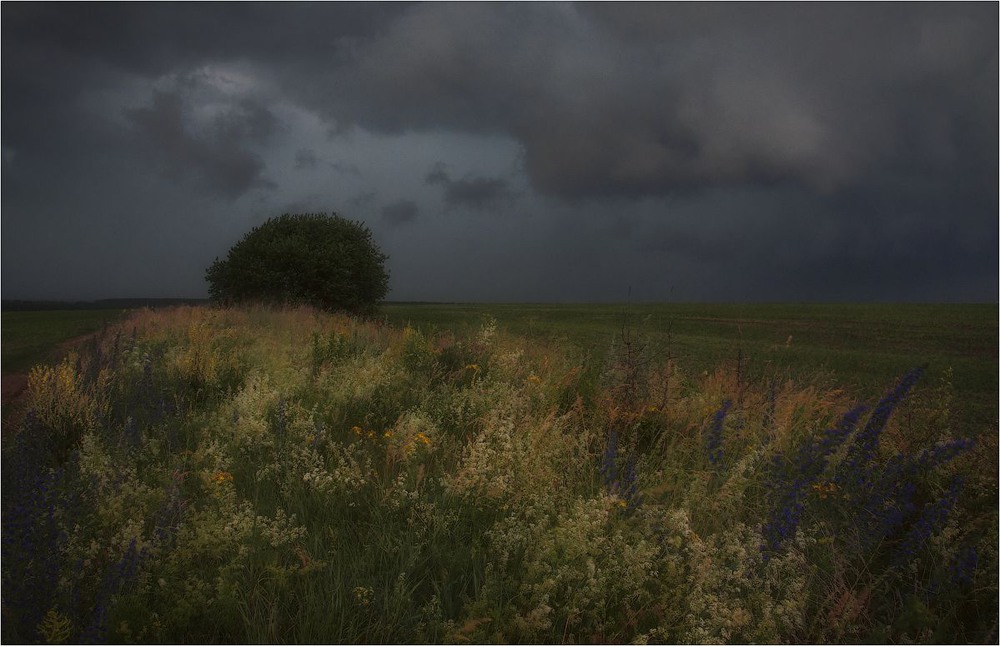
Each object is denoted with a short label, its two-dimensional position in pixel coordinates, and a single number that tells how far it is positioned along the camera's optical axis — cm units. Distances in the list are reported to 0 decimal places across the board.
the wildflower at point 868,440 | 369
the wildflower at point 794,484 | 331
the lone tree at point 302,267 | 2697
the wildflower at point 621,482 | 376
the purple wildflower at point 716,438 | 461
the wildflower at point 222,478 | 425
